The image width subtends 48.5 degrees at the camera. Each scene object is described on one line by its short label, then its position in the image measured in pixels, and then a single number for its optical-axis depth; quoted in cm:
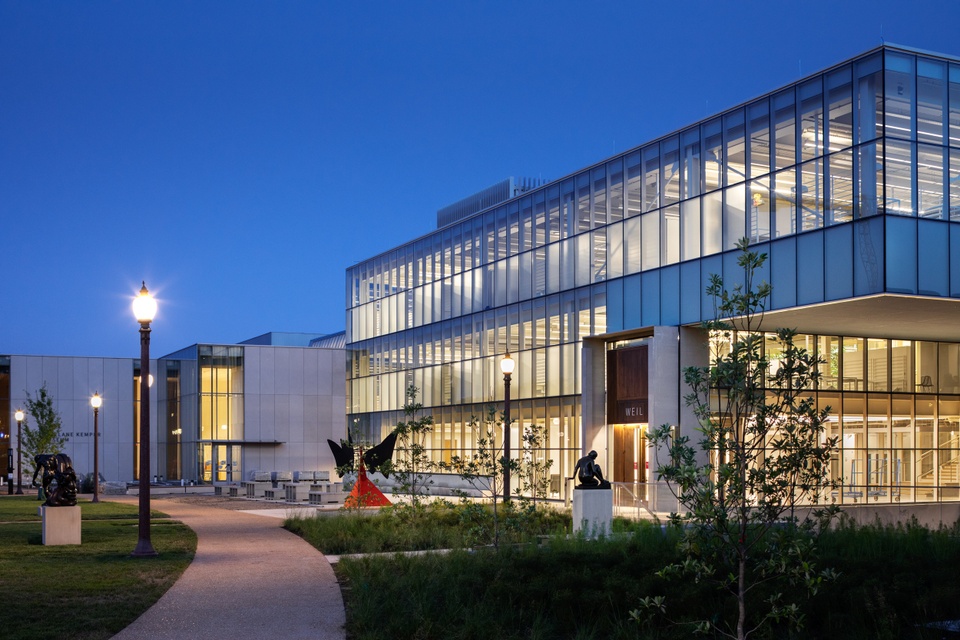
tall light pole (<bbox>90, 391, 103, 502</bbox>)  4181
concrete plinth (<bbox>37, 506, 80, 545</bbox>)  2156
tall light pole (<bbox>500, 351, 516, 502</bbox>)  2482
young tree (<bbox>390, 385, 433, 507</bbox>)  2241
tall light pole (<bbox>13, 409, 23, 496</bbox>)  5131
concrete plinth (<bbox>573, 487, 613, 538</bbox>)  2133
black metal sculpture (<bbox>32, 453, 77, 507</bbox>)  2172
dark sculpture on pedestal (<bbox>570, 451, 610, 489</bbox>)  2169
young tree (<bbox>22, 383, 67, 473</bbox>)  5062
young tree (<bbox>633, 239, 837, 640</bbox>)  881
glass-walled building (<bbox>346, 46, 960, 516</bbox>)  2934
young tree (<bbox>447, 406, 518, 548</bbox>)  1799
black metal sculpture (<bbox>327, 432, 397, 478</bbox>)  3022
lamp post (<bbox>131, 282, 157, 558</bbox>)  1941
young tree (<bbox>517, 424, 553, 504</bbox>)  2055
